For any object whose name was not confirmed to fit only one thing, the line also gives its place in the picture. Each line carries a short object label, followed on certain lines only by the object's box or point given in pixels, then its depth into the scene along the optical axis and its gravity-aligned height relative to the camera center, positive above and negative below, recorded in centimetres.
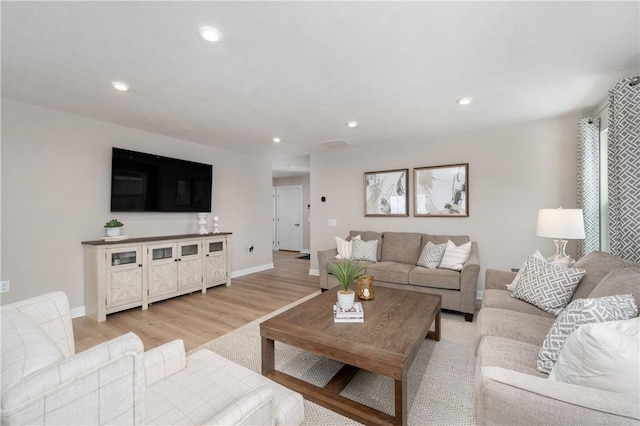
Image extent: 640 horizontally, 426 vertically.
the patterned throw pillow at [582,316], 122 -46
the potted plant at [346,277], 210 -49
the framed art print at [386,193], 439 +33
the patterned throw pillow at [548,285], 196 -53
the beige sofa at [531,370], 90 -66
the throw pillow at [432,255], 355 -54
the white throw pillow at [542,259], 237 -42
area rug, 165 -118
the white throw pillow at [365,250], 408 -55
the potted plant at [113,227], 338 -18
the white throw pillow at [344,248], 414 -53
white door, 855 -15
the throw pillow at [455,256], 339 -52
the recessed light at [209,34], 172 +113
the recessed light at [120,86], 243 +113
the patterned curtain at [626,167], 199 +36
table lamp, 251 -9
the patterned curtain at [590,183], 290 +34
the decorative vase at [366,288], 245 -66
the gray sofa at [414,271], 310 -71
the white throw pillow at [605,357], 91 -49
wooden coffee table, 150 -77
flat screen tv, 355 +41
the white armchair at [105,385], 57 -42
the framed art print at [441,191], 396 +34
